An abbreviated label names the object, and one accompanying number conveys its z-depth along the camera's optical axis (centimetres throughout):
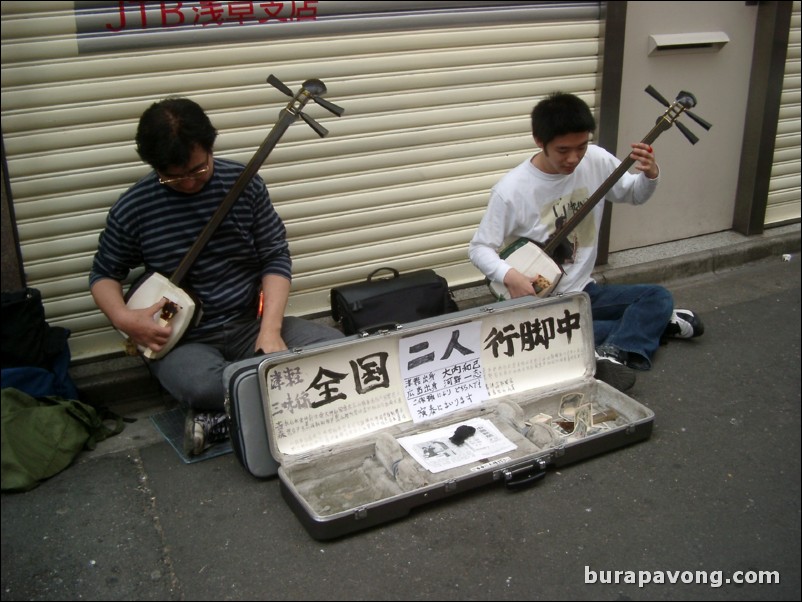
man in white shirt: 397
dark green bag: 330
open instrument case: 319
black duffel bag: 420
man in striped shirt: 350
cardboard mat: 364
